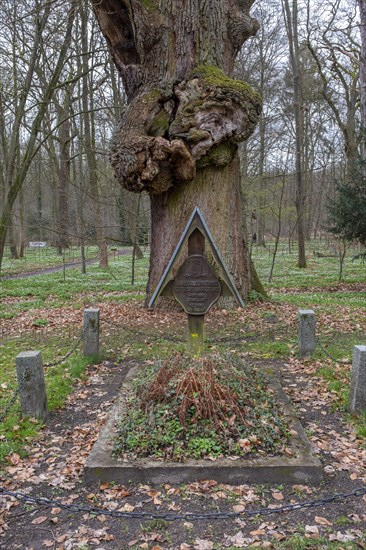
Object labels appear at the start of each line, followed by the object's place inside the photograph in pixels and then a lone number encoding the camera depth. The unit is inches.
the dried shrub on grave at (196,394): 173.9
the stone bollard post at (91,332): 287.3
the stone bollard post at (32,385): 198.2
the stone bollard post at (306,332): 276.1
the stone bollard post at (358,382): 192.1
